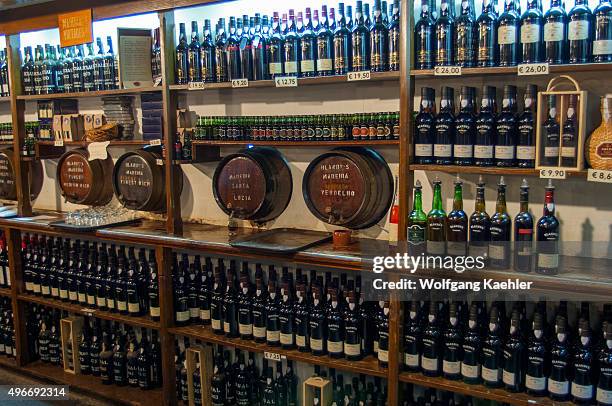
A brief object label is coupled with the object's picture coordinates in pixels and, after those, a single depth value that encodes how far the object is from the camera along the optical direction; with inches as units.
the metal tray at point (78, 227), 144.5
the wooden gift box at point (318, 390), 121.4
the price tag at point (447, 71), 98.5
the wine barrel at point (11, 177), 175.3
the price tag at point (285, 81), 117.8
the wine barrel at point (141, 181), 145.4
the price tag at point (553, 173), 91.0
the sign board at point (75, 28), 144.9
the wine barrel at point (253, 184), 129.1
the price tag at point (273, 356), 122.7
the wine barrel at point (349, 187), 116.6
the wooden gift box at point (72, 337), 159.9
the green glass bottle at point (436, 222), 105.2
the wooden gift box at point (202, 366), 137.7
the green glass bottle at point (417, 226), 105.0
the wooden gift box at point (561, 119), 90.4
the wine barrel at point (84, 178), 159.5
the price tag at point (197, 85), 127.5
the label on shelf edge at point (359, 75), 108.5
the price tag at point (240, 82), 122.6
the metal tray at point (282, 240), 115.8
